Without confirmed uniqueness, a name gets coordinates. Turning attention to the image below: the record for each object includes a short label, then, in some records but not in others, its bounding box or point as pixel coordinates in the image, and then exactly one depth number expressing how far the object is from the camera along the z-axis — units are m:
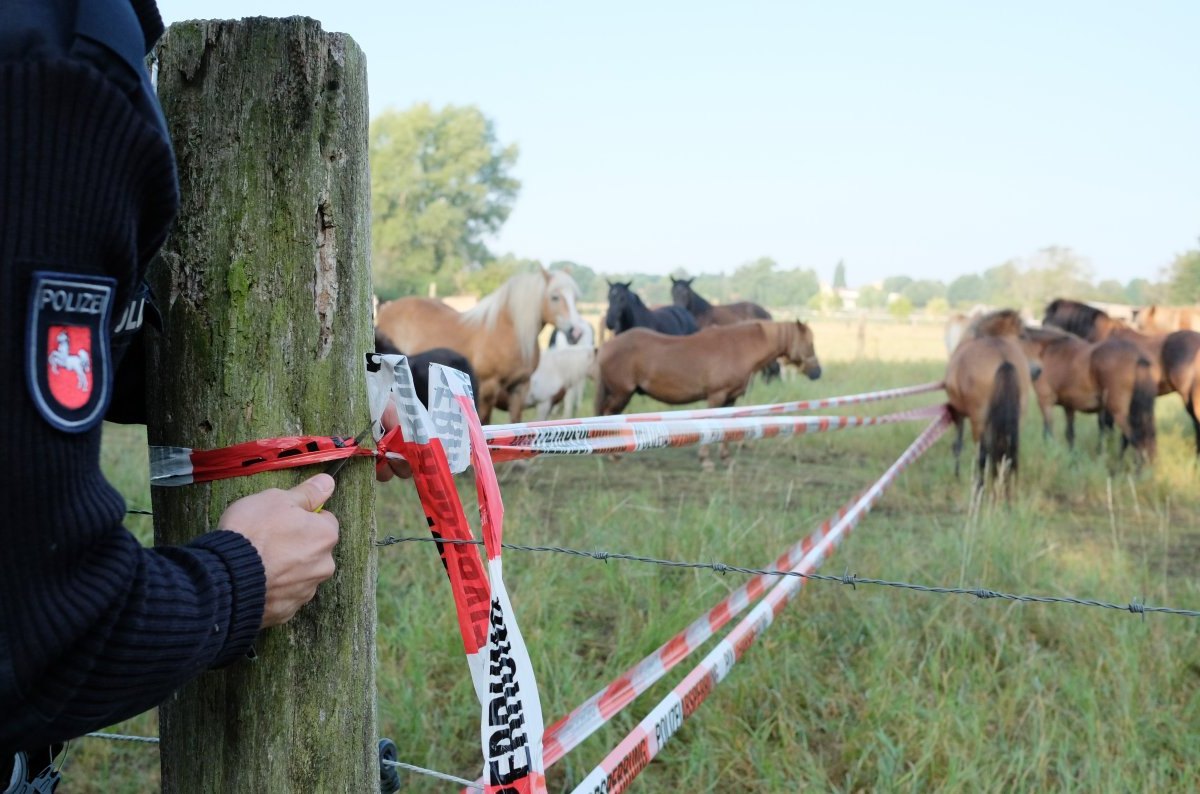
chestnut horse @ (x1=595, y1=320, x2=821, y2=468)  9.90
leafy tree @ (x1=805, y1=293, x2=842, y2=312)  71.31
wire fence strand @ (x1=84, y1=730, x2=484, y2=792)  1.44
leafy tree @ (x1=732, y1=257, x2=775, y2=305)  89.46
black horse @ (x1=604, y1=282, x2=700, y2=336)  14.22
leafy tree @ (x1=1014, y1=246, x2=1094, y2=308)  57.28
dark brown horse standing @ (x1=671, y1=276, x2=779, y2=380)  17.80
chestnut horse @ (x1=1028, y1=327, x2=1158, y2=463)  8.90
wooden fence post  1.23
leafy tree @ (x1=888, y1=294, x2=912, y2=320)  58.58
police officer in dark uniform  0.77
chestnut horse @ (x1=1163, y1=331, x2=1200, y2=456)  9.47
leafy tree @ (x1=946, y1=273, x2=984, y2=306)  111.16
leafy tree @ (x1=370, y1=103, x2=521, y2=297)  49.97
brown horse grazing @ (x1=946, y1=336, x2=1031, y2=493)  7.41
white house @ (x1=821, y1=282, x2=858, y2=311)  94.07
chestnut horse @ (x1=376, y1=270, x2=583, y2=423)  9.50
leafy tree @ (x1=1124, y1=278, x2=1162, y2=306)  37.41
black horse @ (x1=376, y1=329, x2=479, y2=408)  6.65
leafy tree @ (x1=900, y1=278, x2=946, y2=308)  109.55
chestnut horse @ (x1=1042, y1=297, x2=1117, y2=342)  13.69
